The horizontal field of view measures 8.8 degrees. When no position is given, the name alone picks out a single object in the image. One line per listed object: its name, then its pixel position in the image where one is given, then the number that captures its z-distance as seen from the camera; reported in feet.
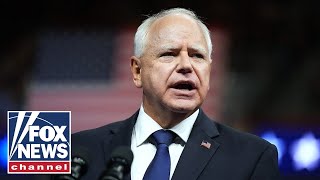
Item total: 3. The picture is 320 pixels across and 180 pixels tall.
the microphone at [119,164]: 12.48
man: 13.61
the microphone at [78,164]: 12.55
